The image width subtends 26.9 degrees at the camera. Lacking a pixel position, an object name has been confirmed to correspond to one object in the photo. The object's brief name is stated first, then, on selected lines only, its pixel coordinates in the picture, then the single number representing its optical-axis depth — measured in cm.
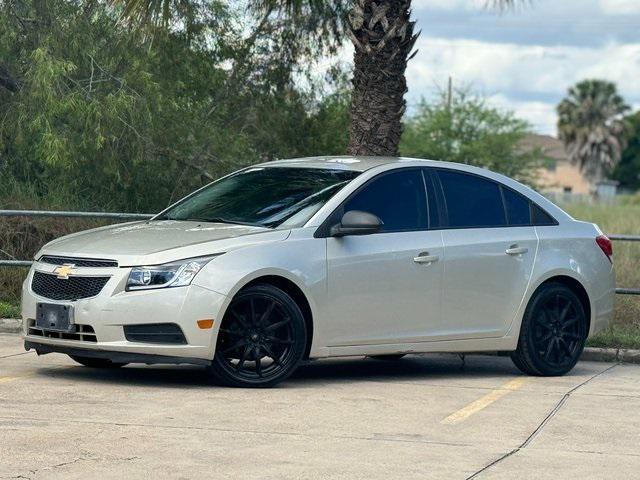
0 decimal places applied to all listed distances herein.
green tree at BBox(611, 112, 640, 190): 12006
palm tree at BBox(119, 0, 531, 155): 1422
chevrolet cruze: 887
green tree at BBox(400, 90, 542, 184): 5219
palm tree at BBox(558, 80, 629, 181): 11212
